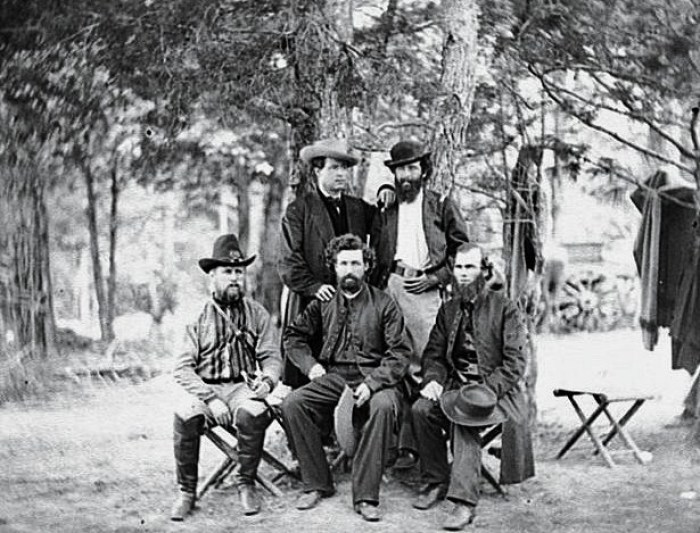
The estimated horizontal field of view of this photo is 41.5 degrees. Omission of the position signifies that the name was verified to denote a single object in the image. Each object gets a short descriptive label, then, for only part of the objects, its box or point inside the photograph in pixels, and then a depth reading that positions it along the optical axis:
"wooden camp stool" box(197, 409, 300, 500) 4.04
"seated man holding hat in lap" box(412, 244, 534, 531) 3.87
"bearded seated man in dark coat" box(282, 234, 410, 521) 3.91
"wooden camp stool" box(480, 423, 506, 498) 4.03
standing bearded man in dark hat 4.44
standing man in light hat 4.39
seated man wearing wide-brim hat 3.91
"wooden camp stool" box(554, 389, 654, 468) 4.51
